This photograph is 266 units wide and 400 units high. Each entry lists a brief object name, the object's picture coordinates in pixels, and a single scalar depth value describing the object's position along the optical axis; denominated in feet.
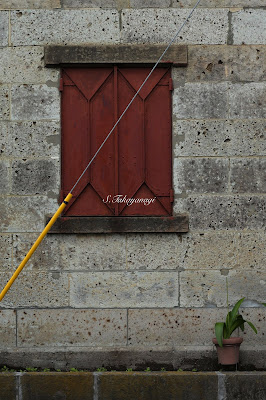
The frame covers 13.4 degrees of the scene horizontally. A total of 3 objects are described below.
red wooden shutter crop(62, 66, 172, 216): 34.82
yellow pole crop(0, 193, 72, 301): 26.96
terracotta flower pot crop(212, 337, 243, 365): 32.22
